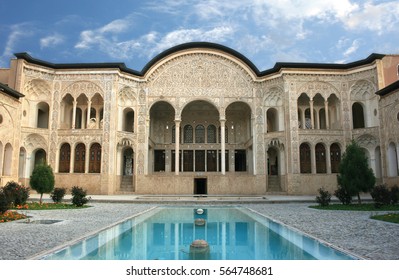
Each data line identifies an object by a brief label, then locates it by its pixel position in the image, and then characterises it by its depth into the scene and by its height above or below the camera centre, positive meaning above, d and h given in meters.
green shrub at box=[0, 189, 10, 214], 10.29 -0.75
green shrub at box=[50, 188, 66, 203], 15.82 -0.68
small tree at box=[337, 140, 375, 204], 14.69 +0.23
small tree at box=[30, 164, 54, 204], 15.48 +0.07
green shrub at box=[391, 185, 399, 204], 13.95 -0.67
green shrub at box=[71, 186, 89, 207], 15.05 -0.79
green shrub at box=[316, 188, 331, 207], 15.38 -0.96
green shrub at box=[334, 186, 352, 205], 15.34 -0.80
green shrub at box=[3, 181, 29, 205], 12.58 -0.48
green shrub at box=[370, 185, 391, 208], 13.52 -0.73
